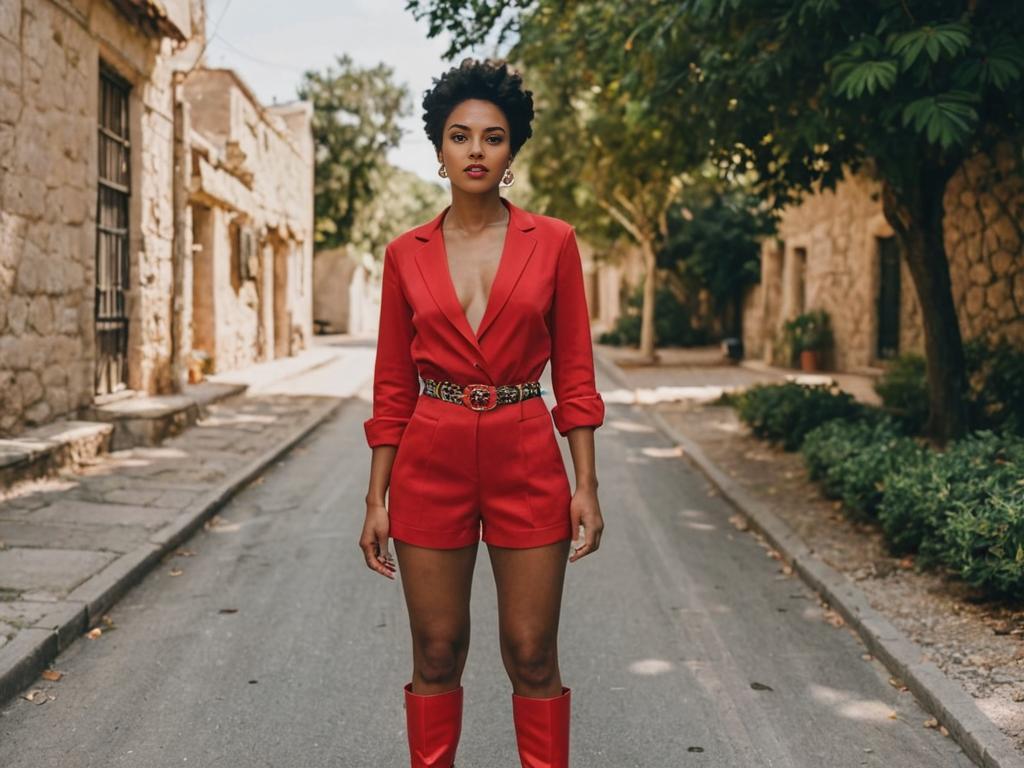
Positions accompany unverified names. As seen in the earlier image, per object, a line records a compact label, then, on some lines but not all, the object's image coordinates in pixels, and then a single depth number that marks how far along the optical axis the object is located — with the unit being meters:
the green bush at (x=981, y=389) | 9.09
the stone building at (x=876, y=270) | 10.80
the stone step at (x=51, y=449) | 7.28
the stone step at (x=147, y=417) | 9.68
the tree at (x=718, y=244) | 26.38
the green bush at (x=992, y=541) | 4.69
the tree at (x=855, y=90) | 5.78
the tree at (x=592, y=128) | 9.26
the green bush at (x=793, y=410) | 9.95
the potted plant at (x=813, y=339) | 19.48
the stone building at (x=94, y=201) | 7.96
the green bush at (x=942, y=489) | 5.34
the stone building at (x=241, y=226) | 16.69
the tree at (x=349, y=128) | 35.34
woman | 2.68
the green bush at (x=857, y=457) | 6.71
